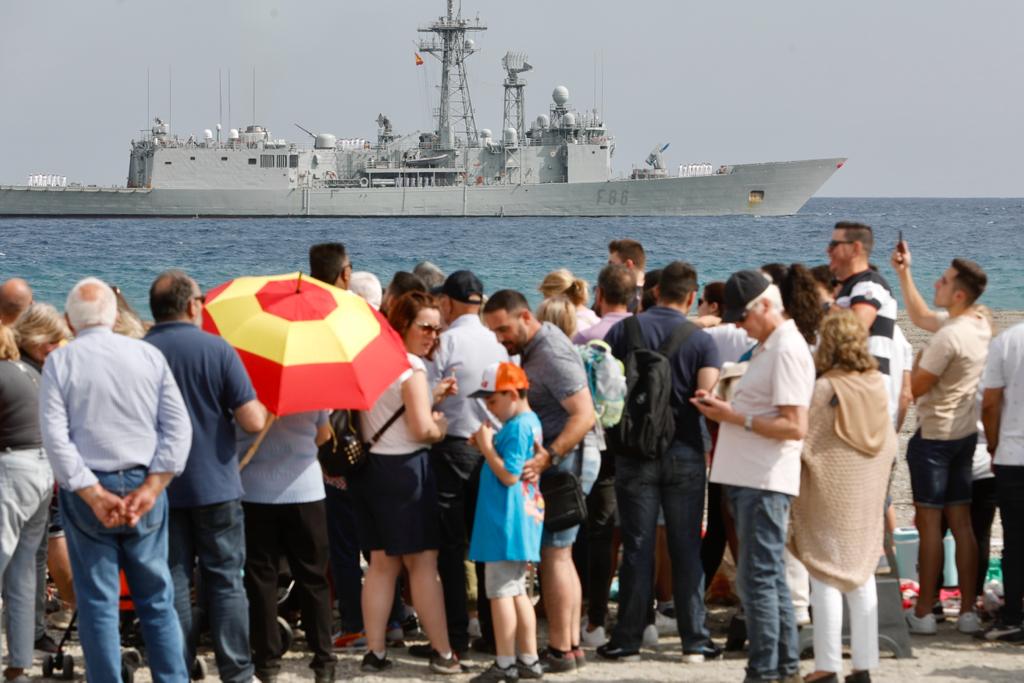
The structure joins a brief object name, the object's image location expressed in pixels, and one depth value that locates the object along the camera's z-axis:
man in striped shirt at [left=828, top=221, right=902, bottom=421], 12.75
